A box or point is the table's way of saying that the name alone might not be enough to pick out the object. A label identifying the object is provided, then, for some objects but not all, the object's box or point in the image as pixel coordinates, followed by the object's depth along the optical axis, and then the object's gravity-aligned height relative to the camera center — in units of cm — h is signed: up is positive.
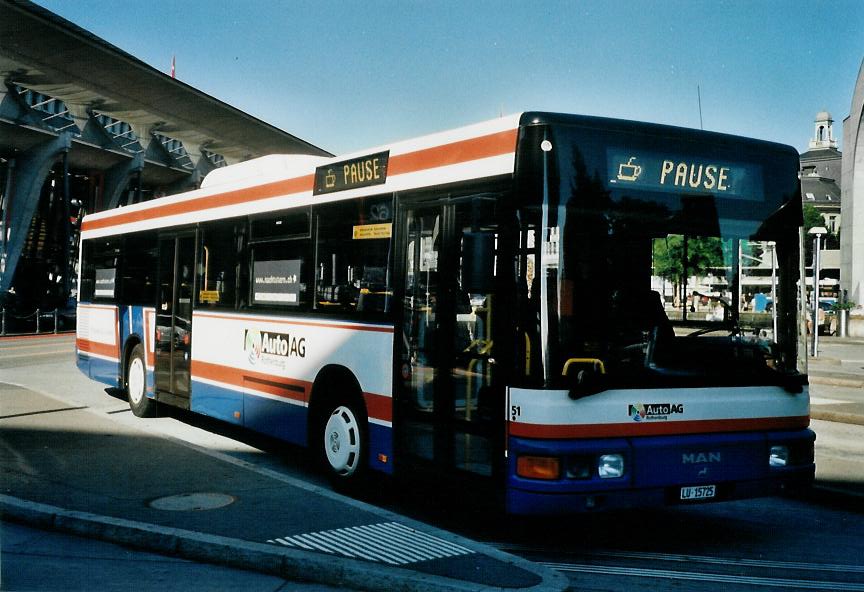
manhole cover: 693 -152
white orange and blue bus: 595 -7
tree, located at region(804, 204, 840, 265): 10346 +1017
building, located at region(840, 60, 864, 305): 4200 +508
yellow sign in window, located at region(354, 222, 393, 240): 766 +63
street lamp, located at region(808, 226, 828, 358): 2377 +139
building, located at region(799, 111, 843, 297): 9288 +1514
